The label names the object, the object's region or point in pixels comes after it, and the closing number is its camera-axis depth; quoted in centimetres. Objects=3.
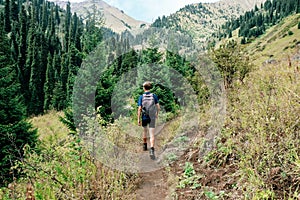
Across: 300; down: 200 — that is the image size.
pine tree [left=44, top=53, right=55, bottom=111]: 4522
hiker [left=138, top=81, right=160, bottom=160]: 768
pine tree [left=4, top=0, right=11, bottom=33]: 7231
